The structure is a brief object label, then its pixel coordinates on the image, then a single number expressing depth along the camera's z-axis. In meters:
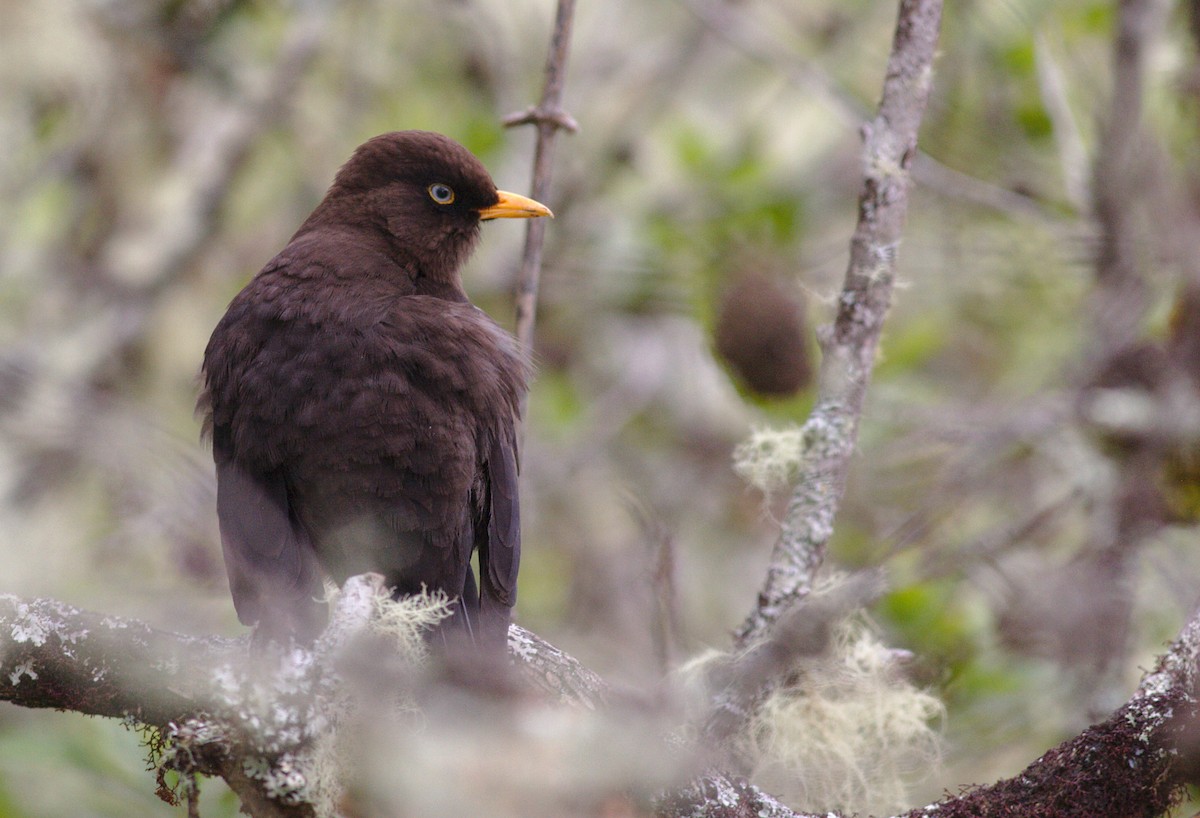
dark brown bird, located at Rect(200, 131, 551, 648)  6.41
